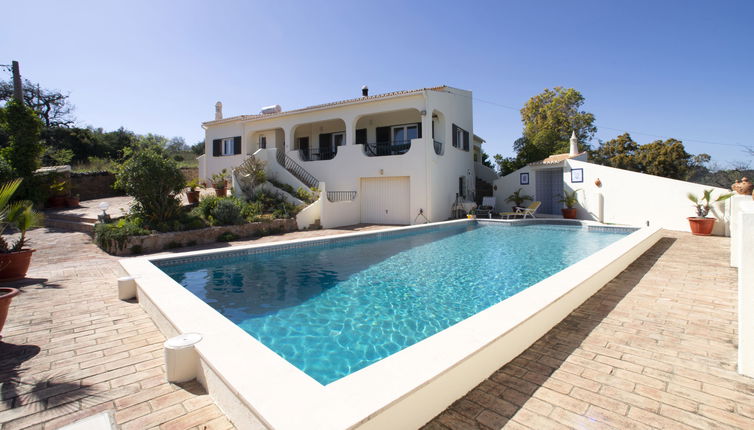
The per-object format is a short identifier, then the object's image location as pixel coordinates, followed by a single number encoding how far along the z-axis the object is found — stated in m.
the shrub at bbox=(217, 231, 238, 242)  11.23
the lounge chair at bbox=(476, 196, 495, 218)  17.56
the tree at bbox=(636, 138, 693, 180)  27.67
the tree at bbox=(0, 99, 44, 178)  13.38
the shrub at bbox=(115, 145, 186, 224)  10.48
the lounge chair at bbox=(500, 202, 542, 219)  17.10
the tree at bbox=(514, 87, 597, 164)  30.47
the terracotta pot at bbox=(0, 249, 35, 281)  5.93
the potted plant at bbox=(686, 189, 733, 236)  11.45
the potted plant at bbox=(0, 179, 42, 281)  5.60
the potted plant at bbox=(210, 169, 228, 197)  17.27
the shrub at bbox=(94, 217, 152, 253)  9.17
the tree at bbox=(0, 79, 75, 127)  33.03
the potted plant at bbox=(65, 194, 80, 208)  16.38
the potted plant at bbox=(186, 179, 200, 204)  15.38
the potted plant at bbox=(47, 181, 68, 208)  15.73
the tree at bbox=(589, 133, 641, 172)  30.66
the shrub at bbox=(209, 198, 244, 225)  11.77
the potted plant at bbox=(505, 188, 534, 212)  18.38
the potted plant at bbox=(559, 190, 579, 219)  16.69
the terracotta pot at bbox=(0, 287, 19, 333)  3.32
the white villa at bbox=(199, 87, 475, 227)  15.74
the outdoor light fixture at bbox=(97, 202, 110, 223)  10.74
